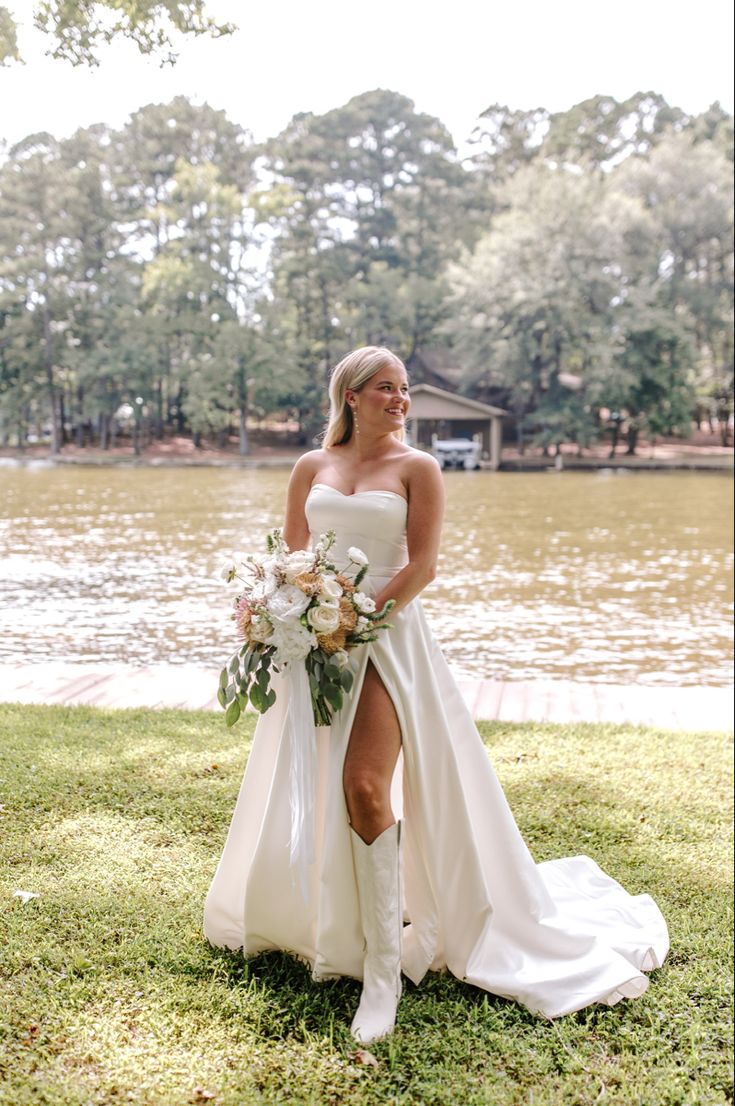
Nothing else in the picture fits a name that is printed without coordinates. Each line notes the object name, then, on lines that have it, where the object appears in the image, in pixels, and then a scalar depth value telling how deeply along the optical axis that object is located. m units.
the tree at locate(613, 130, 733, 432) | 37.12
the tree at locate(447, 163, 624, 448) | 35.53
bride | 2.49
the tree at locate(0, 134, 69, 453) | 36.75
